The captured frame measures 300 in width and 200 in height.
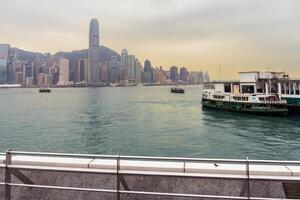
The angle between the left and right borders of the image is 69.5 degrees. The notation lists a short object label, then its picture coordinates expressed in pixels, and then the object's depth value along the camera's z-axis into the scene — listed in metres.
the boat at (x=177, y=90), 115.81
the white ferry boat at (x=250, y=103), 35.83
